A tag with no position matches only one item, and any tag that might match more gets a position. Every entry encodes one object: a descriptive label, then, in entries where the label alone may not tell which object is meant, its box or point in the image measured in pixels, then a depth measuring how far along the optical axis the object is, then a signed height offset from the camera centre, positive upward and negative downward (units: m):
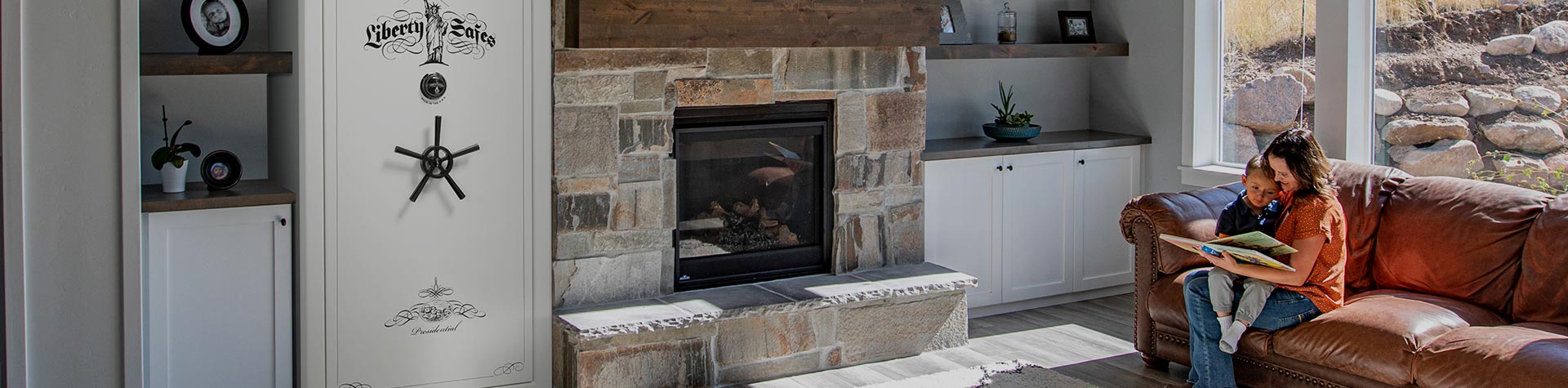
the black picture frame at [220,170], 3.97 +0.05
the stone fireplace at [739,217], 4.41 -0.11
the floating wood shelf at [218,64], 3.73 +0.36
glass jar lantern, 5.81 +0.72
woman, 3.86 -0.15
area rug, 4.52 -0.67
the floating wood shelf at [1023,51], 5.45 +0.60
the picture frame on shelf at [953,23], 5.68 +0.72
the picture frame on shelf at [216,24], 3.90 +0.50
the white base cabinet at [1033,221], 5.50 -0.14
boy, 3.98 -0.13
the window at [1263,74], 5.29 +0.48
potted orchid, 3.89 +0.07
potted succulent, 5.70 +0.26
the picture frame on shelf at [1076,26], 6.01 +0.75
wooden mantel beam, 4.29 +0.58
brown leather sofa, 3.61 -0.33
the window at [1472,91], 4.54 +0.35
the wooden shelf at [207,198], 3.74 -0.03
